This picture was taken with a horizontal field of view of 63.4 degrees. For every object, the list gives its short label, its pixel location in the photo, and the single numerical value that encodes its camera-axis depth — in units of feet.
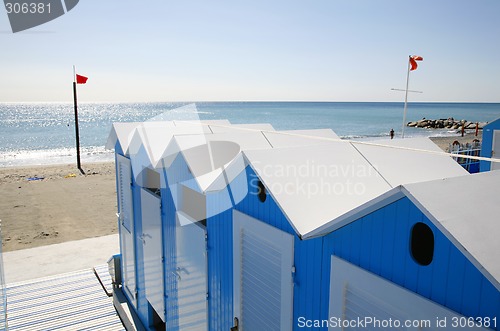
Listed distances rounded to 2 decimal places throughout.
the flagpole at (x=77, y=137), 104.94
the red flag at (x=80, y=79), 93.14
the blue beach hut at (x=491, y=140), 39.19
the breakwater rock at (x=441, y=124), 233.96
